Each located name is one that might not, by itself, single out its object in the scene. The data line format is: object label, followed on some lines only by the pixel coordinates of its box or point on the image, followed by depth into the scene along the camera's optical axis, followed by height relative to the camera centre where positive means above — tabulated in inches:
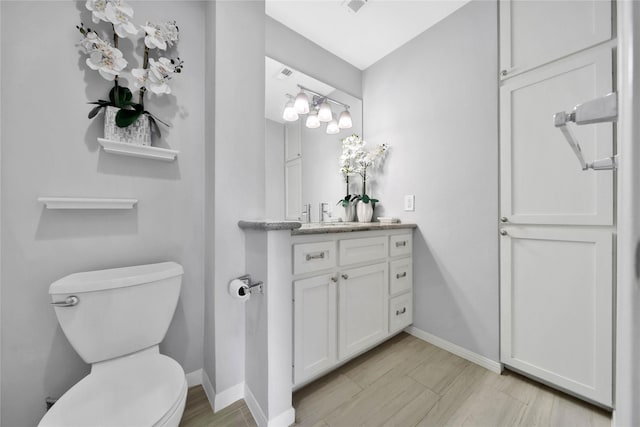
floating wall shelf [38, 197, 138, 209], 41.0 +1.9
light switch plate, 78.7 +2.9
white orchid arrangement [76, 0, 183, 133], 43.7 +29.2
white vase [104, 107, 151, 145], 45.7 +15.8
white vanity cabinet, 51.3 -20.2
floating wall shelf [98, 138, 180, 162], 45.2 +12.2
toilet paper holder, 46.3 -14.5
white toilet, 31.8 -22.6
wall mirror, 71.6 +21.0
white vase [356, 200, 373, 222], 86.0 +0.3
